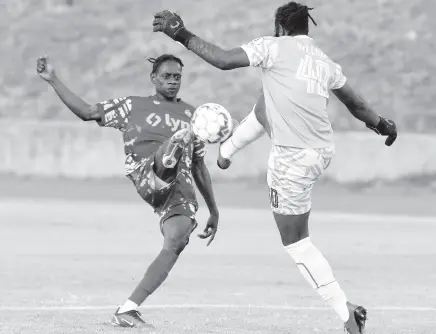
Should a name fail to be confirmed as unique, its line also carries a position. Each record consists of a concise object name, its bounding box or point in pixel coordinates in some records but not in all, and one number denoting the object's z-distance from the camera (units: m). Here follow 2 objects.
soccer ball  16.83
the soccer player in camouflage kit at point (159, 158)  17.66
